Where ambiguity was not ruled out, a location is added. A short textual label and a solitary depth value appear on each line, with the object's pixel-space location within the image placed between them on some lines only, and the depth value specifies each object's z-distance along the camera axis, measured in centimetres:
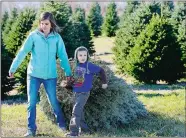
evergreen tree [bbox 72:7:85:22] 3112
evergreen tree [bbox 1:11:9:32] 3918
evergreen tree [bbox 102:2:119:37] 4425
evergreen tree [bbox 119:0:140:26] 3794
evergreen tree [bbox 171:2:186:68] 2080
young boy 611
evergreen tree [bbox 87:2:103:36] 4647
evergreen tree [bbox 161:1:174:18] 2259
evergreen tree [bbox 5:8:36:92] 1845
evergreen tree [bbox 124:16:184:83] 1700
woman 616
